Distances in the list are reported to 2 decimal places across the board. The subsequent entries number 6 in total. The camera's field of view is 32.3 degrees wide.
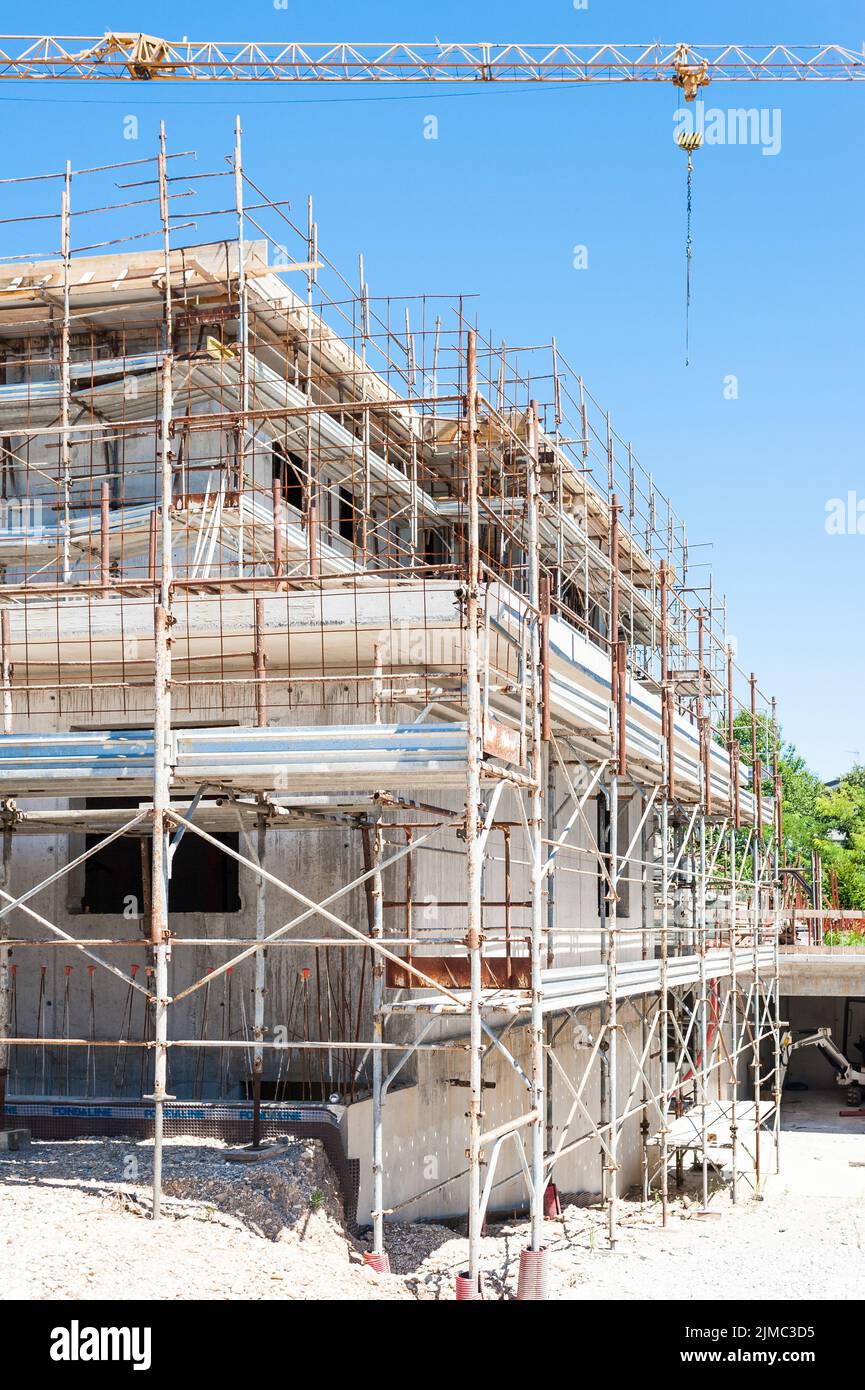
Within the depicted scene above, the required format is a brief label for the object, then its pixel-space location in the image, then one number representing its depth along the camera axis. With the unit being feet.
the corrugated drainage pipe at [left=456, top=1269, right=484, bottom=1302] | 40.34
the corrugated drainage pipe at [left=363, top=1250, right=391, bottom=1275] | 45.62
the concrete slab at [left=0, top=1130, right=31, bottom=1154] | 52.87
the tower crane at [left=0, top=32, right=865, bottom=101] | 121.29
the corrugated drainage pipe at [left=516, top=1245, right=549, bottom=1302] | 43.73
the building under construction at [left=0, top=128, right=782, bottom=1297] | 46.01
